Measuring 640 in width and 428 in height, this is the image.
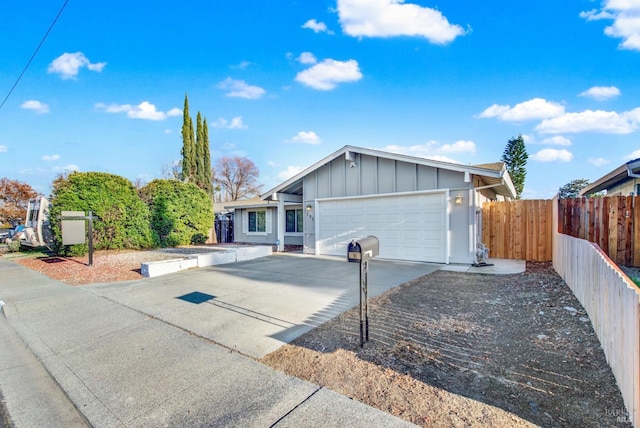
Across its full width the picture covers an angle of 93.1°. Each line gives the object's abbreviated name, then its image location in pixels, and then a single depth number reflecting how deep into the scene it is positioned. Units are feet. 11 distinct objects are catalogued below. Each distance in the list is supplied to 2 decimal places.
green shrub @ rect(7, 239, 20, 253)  48.49
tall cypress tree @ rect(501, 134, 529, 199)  100.73
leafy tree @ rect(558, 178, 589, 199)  117.91
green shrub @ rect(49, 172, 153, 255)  36.17
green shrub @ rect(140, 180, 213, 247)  46.32
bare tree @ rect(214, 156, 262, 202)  138.62
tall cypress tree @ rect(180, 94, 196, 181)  90.22
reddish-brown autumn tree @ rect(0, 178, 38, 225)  79.05
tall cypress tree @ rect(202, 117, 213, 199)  95.20
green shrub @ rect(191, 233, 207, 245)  51.49
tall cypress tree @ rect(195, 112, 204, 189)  92.12
